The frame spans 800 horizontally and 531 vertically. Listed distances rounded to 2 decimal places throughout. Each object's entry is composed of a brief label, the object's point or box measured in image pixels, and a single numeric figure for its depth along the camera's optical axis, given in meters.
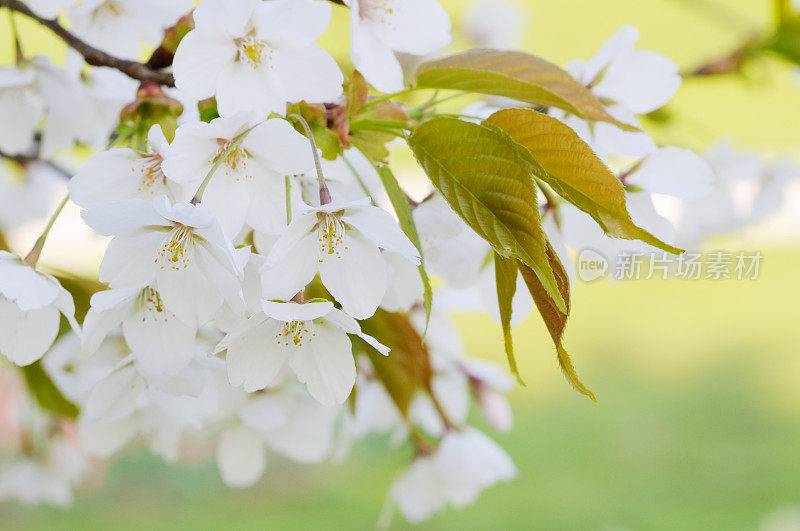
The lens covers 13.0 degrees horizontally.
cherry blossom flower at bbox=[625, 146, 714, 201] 0.78
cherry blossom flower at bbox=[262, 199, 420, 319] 0.73
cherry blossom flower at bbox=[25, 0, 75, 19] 0.78
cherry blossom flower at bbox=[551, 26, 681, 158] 0.78
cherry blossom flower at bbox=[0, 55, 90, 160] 0.83
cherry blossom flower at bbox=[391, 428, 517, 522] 0.90
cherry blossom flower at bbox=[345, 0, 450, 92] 0.76
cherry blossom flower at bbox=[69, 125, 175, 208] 0.74
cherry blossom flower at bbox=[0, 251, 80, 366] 0.75
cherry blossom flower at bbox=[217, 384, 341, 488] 0.87
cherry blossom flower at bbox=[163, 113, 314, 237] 0.73
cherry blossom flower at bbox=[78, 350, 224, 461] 0.78
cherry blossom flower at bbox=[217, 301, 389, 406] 0.75
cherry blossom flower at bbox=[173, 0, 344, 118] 0.74
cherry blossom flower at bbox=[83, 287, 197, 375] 0.75
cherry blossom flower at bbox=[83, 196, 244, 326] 0.72
